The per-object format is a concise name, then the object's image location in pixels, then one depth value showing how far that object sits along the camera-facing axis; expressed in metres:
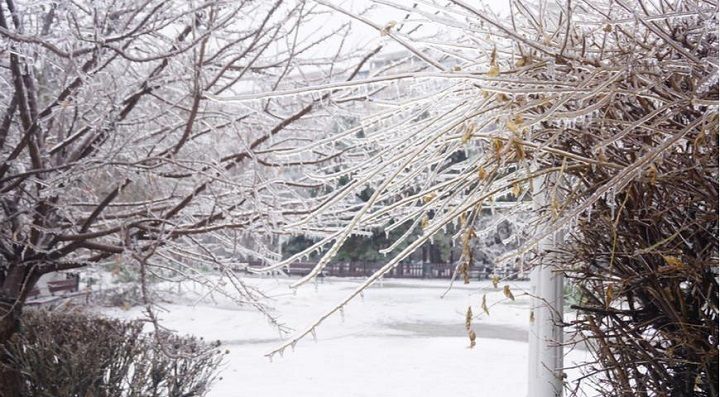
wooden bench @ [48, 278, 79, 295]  13.04
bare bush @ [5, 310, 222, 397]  3.88
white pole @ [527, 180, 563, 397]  2.05
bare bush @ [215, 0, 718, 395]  1.19
